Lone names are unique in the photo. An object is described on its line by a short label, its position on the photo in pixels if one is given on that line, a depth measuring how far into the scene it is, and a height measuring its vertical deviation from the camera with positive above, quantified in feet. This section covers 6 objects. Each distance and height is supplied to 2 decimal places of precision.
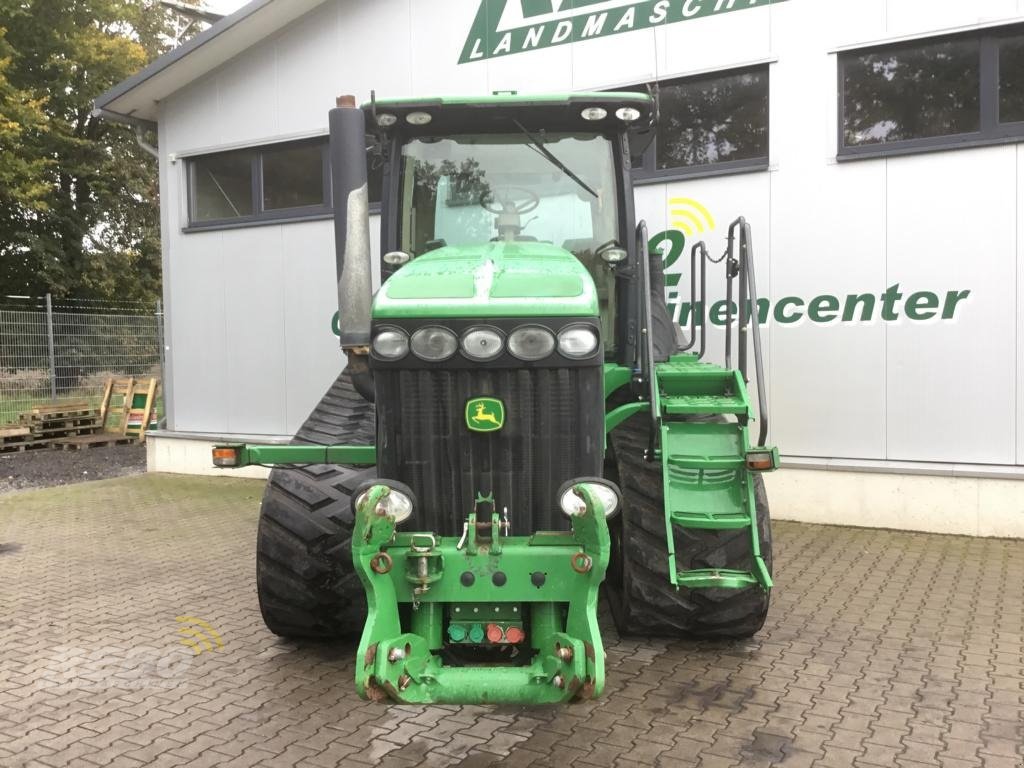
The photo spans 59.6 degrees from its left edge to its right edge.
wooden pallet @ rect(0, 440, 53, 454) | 43.42 -4.50
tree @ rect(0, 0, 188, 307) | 76.43 +16.69
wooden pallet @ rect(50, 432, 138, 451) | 44.45 -4.42
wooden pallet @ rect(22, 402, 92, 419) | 44.93 -2.78
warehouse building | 22.24 +4.32
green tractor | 10.17 -1.30
